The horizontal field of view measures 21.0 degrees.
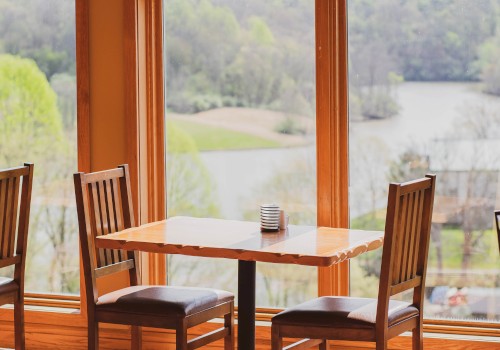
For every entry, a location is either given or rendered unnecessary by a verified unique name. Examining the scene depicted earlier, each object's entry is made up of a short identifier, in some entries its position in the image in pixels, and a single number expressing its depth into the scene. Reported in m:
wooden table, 5.22
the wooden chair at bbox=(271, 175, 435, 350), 5.21
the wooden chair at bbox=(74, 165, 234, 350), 5.67
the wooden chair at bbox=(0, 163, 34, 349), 6.08
